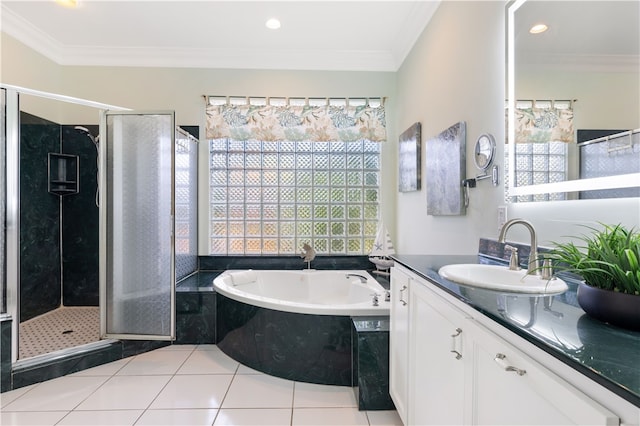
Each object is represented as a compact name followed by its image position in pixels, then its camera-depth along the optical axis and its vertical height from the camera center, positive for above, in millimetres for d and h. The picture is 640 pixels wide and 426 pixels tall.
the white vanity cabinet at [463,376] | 603 -417
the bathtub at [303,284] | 2871 -671
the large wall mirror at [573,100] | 989 +418
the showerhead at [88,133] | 3110 +785
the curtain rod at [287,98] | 3279 +1179
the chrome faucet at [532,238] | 1121 -86
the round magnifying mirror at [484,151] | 1645 +331
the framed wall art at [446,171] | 1944 +281
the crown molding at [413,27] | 2379 +1538
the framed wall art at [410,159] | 2701 +487
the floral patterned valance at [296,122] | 3221 +913
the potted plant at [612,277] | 660 -141
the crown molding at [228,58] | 3182 +1560
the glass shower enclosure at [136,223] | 2453 -87
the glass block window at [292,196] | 3373 +171
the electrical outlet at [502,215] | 1563 -9
